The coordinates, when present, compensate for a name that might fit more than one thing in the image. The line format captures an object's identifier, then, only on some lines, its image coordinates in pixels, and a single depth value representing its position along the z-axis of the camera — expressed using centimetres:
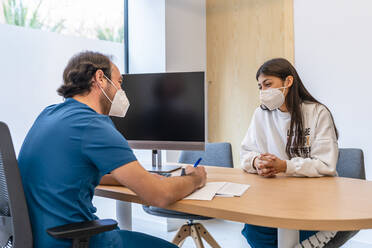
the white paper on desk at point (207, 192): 128
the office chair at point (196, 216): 218
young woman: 168
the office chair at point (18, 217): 102
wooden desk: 100
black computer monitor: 188
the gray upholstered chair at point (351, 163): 197
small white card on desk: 132
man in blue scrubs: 111
